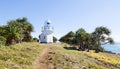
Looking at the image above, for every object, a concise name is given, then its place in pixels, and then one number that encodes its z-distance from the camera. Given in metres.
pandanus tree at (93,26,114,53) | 27.22
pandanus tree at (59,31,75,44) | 31.03
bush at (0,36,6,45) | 17.47
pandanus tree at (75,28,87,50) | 24.67
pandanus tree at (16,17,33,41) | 25.69
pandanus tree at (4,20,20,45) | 19.36
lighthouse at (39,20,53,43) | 26.69
